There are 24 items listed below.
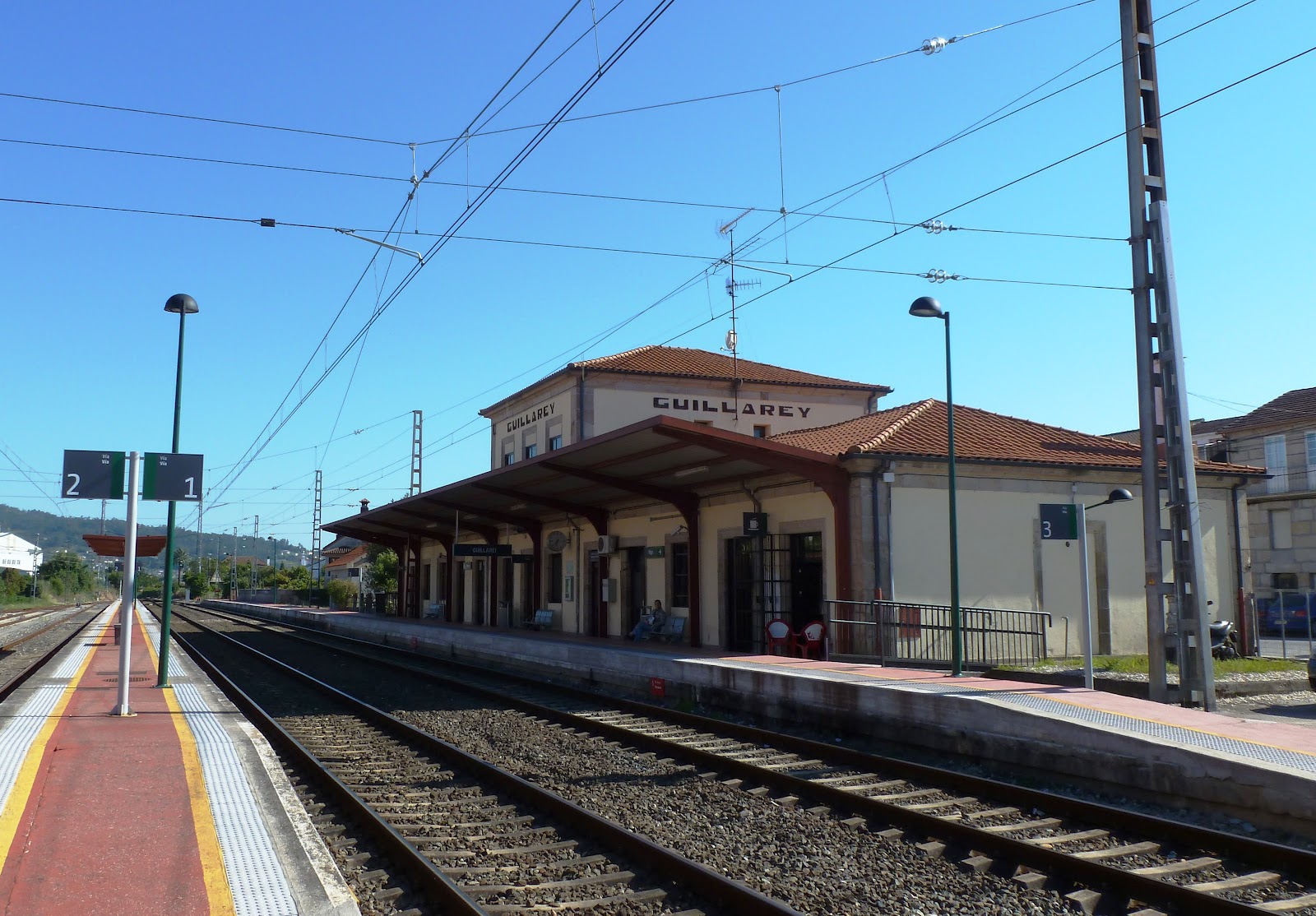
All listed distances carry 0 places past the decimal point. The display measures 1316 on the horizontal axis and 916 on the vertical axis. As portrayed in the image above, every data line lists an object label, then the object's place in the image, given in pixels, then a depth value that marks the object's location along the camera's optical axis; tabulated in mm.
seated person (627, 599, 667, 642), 22906
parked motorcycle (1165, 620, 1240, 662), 17844
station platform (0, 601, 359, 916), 4992
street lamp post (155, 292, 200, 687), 13664
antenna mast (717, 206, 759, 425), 24281
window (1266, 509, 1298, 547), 40719
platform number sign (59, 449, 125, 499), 10766
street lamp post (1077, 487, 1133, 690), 11961
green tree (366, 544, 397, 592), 65000
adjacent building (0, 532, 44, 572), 145550
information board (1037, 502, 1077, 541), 12211
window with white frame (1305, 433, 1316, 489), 39969
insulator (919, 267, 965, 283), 16281
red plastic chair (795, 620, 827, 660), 17828
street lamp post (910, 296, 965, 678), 13711
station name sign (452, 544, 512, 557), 28828
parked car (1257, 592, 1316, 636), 34969
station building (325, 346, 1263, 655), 17828
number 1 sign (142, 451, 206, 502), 11445
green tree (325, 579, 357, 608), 66875
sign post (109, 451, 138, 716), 10930
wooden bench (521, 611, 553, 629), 29031
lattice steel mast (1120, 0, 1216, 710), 11492
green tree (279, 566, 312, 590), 89500
